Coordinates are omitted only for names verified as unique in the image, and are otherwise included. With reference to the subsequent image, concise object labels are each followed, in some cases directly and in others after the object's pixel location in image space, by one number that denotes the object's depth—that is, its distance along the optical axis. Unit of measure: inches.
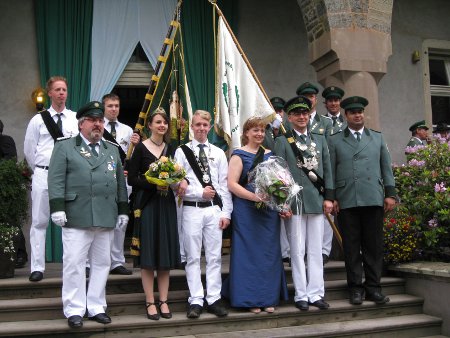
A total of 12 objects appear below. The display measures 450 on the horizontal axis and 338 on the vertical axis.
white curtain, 339.6
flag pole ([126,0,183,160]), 243.1
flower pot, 225.9
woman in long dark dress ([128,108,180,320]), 198.8
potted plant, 227.5
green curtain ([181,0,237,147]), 356.5
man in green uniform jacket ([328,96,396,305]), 228.4
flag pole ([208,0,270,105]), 261.1
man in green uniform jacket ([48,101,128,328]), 188.2
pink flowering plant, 254.1
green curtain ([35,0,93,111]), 330.6
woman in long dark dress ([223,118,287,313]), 210.4
